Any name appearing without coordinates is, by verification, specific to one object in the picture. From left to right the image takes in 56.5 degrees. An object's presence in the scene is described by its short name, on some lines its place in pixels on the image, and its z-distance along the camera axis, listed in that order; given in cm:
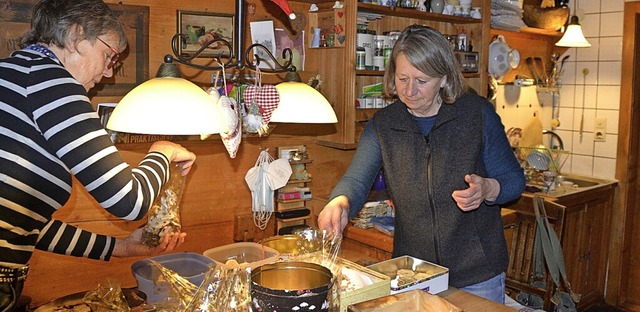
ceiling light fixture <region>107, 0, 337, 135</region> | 131
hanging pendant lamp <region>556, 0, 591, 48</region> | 387
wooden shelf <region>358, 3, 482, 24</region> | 275
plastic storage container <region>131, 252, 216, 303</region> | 158
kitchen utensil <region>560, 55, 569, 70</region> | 425
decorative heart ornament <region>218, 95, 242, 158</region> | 154
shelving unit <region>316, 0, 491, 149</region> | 270
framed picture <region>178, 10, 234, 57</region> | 244
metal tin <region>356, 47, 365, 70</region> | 276
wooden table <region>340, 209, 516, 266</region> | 271
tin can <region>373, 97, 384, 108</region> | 293
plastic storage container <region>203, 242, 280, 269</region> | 186
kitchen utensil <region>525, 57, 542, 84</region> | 414
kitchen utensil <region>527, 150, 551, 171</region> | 376
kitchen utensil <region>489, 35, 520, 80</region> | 369
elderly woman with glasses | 129
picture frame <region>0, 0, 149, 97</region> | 227
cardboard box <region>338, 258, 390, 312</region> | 142
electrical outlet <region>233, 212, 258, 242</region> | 269
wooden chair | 331
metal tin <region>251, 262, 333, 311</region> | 109
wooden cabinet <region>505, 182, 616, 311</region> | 338
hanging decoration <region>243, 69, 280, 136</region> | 168
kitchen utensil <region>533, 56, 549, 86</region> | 421
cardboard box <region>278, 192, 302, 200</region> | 278
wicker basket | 395
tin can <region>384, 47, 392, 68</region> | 287
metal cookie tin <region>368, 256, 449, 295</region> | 157
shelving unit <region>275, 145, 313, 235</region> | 279
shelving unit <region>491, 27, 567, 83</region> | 396
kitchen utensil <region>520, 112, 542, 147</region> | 410
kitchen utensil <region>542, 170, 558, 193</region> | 364
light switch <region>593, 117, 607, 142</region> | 405
